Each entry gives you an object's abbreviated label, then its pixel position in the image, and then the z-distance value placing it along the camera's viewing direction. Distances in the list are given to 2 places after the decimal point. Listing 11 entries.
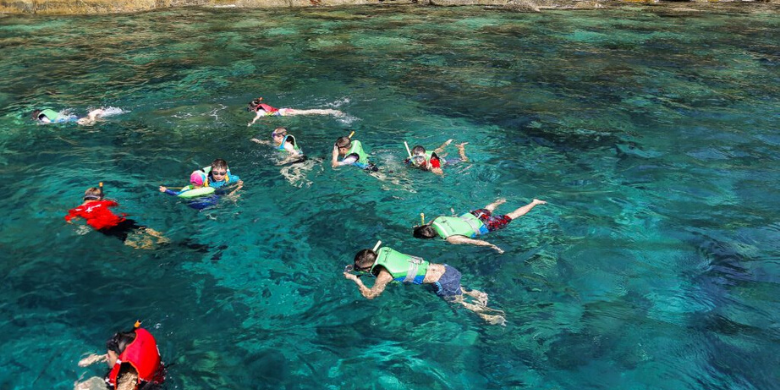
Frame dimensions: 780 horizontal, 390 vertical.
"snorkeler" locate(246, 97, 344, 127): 12.67
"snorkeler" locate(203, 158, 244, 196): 9.23
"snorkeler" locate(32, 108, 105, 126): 12.38
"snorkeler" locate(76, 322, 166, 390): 5.05
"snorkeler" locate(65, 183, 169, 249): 8.08
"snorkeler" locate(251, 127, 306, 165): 10.86
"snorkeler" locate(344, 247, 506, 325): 6.64
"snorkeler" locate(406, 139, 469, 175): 10.05
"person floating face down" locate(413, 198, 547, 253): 7.62
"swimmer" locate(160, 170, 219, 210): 9.02
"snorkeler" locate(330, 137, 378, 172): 10.21
